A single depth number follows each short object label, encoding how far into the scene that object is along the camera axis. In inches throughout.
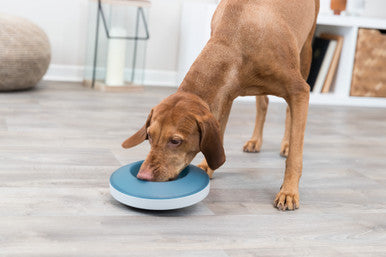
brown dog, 59.8
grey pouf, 132.0
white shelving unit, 158.6
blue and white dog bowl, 60.7
